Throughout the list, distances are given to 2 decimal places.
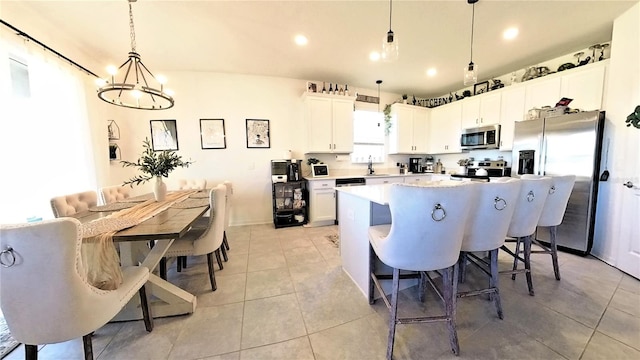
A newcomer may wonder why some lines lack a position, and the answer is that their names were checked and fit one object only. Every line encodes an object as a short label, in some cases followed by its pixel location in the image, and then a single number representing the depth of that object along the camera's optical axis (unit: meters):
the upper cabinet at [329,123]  4.07
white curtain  1.83
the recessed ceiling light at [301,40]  2.77
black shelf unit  3.97
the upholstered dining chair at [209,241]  1.94
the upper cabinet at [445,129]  4.42
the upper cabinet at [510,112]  3.43
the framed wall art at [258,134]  4.08
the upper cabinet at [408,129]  4.77
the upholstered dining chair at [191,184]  3.43
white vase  2.28
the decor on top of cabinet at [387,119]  4.82
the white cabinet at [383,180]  4.36
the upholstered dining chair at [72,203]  1.78
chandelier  1.83
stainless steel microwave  3.71
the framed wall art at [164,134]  3.76
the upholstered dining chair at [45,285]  0.88
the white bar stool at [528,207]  1.68
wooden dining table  1.63
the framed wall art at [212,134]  3.90
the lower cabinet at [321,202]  3.96
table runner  1.24
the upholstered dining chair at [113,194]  2.35
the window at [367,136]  4.79
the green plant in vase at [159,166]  2.11
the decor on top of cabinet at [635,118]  1.98
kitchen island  1.83
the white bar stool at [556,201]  1.95
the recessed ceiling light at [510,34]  2.64
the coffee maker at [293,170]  3.99
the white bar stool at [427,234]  1.15
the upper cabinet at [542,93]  3.07
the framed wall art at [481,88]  4.09
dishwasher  4.09
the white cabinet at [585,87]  2.68
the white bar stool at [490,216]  1.42
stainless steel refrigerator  2.50
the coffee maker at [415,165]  5.21
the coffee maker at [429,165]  5.15
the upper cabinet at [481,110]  3.76
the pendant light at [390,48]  1.80
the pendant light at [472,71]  2.32
